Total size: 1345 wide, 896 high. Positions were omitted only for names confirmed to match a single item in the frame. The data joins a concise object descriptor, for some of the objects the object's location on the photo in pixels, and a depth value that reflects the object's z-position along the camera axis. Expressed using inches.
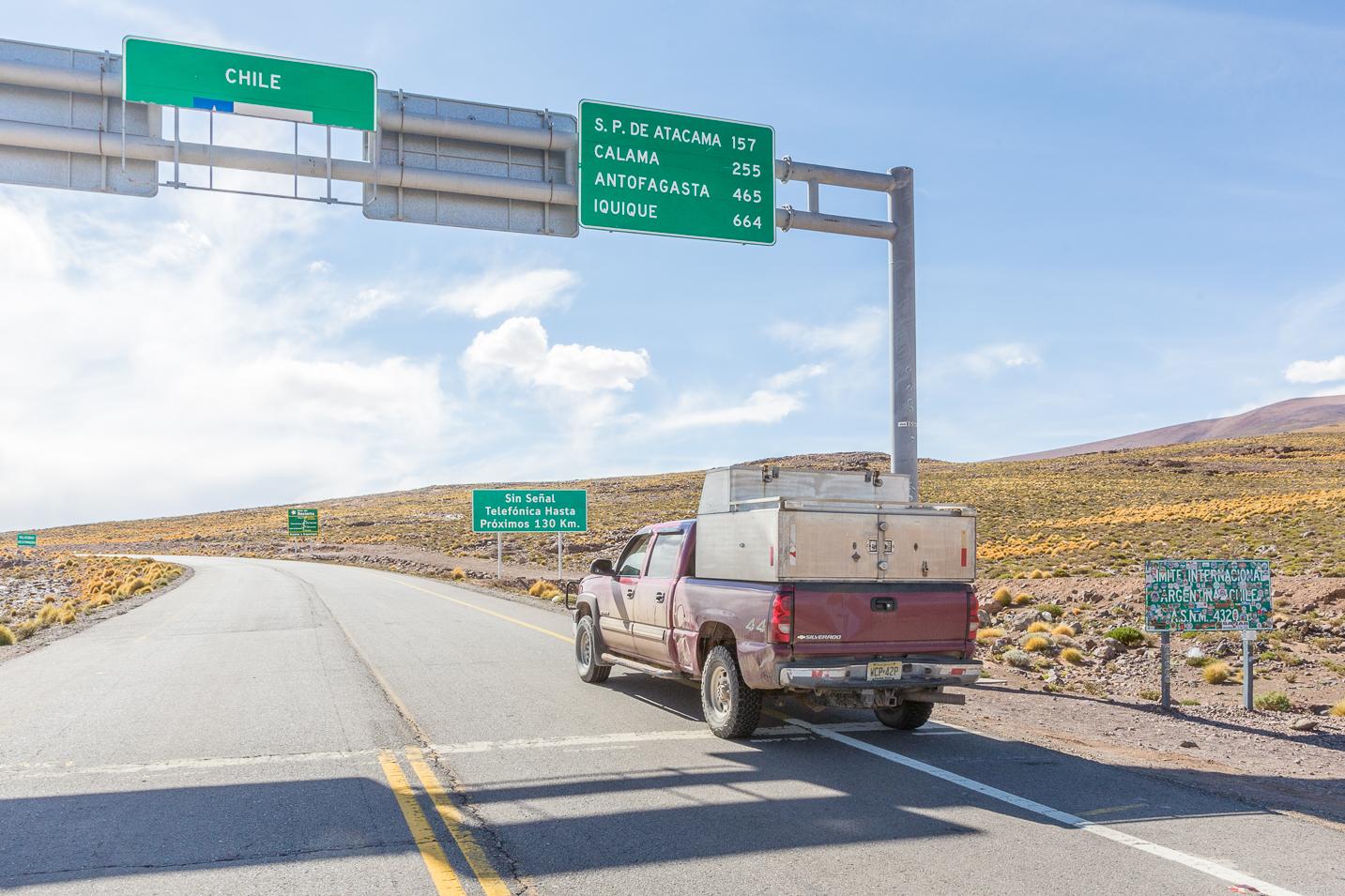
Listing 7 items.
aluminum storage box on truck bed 325.4
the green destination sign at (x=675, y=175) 515.8
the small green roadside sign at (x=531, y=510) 1299.2
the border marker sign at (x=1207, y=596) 417.4
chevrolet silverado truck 323.0
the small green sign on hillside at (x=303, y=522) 2970.0
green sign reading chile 443.5
